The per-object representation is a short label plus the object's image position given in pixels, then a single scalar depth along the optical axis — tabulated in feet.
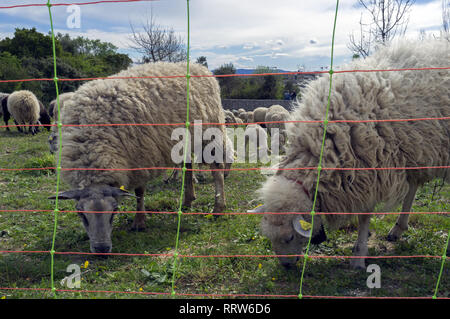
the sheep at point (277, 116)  36.47
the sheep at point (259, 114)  55.06
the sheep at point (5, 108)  49.20
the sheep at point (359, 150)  9.84
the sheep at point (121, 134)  11.69
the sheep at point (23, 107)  44.52
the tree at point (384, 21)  36.34
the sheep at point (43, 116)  50.00
